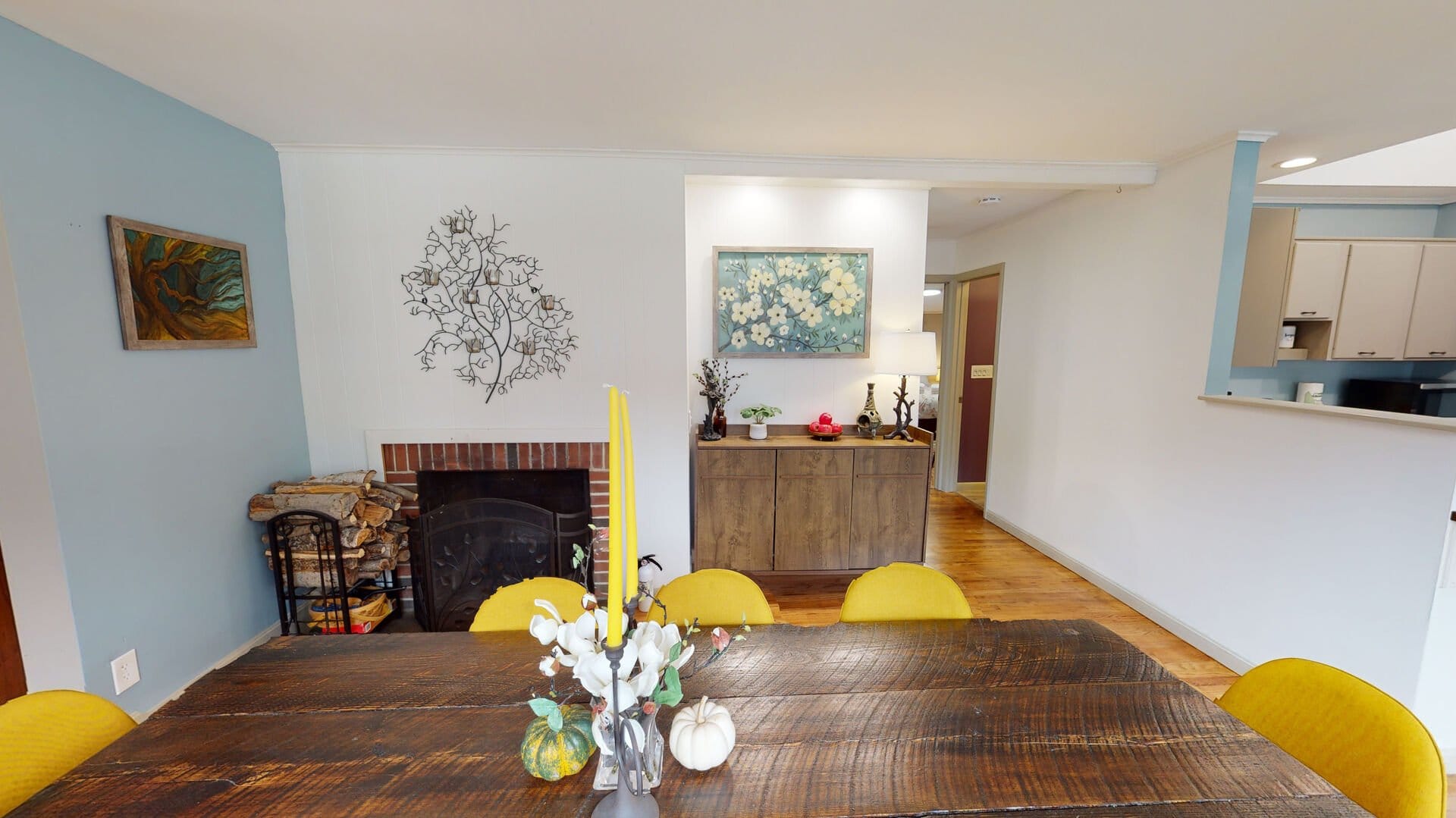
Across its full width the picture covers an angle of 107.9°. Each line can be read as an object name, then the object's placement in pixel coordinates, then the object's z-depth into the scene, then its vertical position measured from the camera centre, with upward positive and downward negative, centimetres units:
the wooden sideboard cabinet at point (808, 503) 312 -89
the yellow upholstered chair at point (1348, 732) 96 -76
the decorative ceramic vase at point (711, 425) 333 -47
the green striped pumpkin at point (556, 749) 90 -68
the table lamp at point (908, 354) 323 -1
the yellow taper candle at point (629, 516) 77 -26
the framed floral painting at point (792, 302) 335 +31
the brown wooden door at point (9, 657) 168 -100
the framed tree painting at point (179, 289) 187 +23
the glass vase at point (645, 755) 84 -67
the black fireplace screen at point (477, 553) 263 -102
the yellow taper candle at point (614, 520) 77 -26
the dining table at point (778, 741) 89 -75
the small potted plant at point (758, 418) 332 -42
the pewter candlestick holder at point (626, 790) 81 -68
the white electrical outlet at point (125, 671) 184 -114
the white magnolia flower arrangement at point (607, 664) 83 -51
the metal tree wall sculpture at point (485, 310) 271 +20
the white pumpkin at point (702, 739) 92 -68
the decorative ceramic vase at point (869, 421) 338 -44
